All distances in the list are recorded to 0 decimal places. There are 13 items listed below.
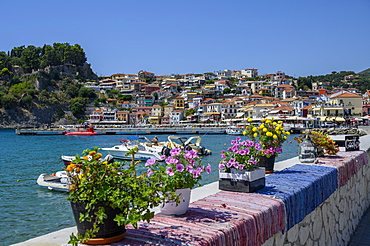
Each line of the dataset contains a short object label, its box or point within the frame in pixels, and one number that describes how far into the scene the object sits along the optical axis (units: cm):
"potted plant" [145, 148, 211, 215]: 252
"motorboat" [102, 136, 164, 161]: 2345
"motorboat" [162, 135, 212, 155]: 2628
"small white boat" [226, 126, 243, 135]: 5933
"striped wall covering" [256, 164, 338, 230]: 314
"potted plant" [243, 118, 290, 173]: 461
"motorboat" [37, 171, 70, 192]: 1318
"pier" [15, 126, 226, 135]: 6968
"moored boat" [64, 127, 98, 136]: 6906
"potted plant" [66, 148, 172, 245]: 195
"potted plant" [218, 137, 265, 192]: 332
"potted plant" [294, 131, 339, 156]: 558
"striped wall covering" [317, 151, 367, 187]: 473
